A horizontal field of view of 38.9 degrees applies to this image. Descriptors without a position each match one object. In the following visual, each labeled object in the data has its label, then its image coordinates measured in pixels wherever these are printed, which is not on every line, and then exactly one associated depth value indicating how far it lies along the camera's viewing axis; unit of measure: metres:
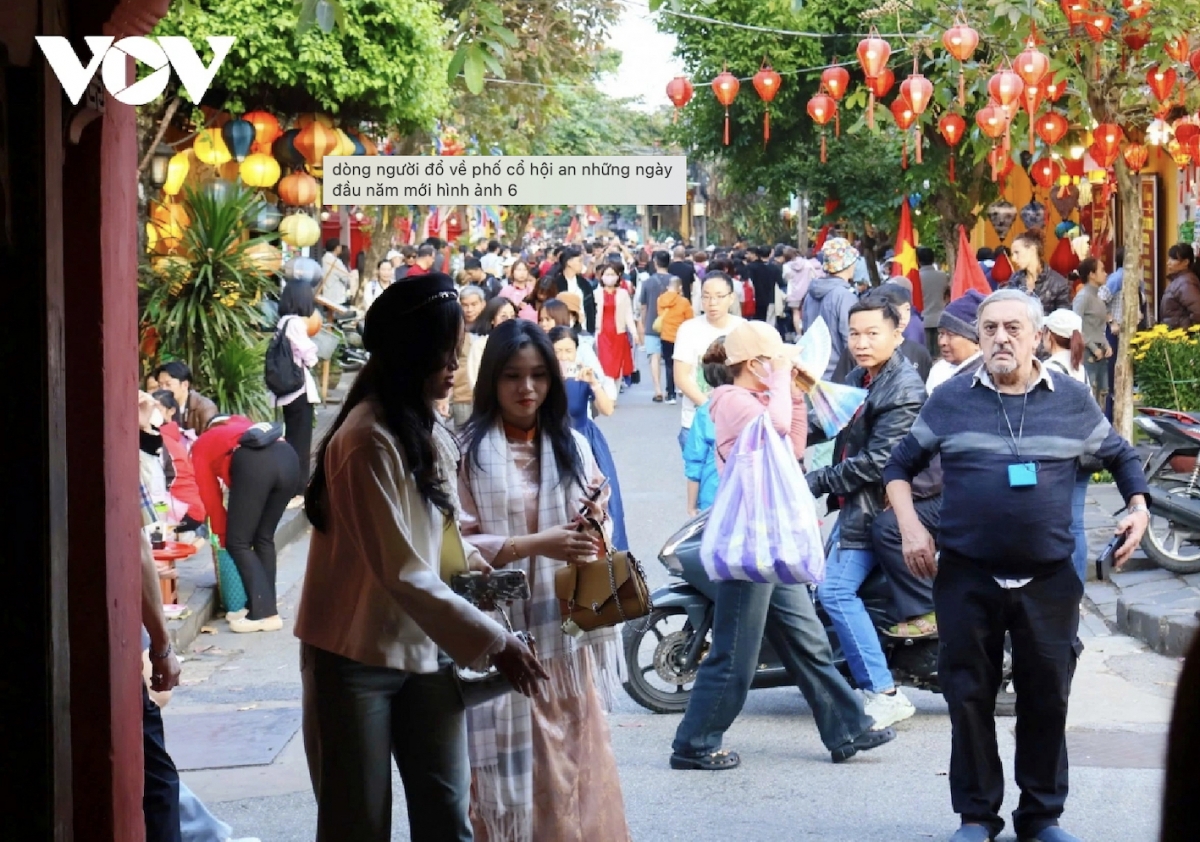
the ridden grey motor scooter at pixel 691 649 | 7.55
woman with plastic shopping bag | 6.69
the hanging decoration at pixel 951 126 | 16.44
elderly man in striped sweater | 5.61
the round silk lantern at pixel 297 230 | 17.20
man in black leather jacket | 7.18
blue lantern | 16.14
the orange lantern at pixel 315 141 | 16.20
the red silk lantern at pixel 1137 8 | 11.11
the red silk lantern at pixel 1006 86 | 12.01
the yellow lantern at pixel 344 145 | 16.42
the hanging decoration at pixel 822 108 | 17.16
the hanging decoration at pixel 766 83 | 16.72
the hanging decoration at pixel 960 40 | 12.20
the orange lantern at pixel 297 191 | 16.91
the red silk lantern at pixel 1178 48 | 11.73
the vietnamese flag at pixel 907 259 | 17.44
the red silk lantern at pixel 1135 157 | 15.68
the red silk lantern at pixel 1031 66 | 11.77
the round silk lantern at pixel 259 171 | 16.00
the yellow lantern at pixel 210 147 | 15.91
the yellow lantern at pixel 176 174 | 16.14
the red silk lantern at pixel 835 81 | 16.00
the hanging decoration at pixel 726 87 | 16.91
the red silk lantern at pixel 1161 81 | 12.19
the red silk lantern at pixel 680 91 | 17.20
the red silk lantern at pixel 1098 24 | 11.48
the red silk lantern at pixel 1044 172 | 17.55
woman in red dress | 20.61
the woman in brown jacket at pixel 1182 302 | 17.28
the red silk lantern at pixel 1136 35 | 11.73
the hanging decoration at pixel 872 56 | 13.88
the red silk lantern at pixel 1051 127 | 14.34
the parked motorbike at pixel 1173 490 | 10.28
